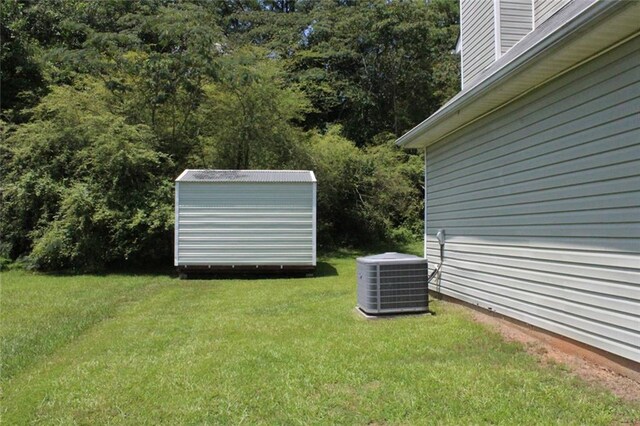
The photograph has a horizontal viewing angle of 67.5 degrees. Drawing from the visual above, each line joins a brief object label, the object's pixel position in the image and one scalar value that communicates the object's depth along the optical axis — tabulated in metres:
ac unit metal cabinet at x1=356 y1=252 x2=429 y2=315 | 5.84
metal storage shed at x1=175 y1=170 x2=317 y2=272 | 11.13
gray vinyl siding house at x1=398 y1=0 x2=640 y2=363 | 3.50
